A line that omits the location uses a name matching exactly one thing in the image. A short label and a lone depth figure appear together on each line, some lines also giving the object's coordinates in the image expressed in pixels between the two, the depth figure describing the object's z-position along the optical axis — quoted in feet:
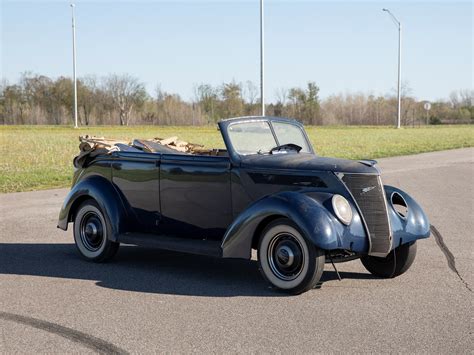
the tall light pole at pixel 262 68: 114.93
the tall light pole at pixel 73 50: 202.24
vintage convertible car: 21.20
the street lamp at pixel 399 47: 204.39
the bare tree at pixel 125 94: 328.08
